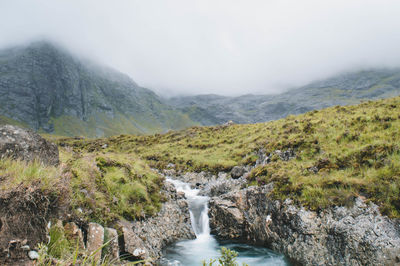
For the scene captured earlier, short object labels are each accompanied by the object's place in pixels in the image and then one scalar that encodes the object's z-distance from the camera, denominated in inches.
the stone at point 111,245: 290.8
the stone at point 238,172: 816.3
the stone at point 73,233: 234.1
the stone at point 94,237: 271.7
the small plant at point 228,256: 150.6
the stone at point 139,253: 335.3
